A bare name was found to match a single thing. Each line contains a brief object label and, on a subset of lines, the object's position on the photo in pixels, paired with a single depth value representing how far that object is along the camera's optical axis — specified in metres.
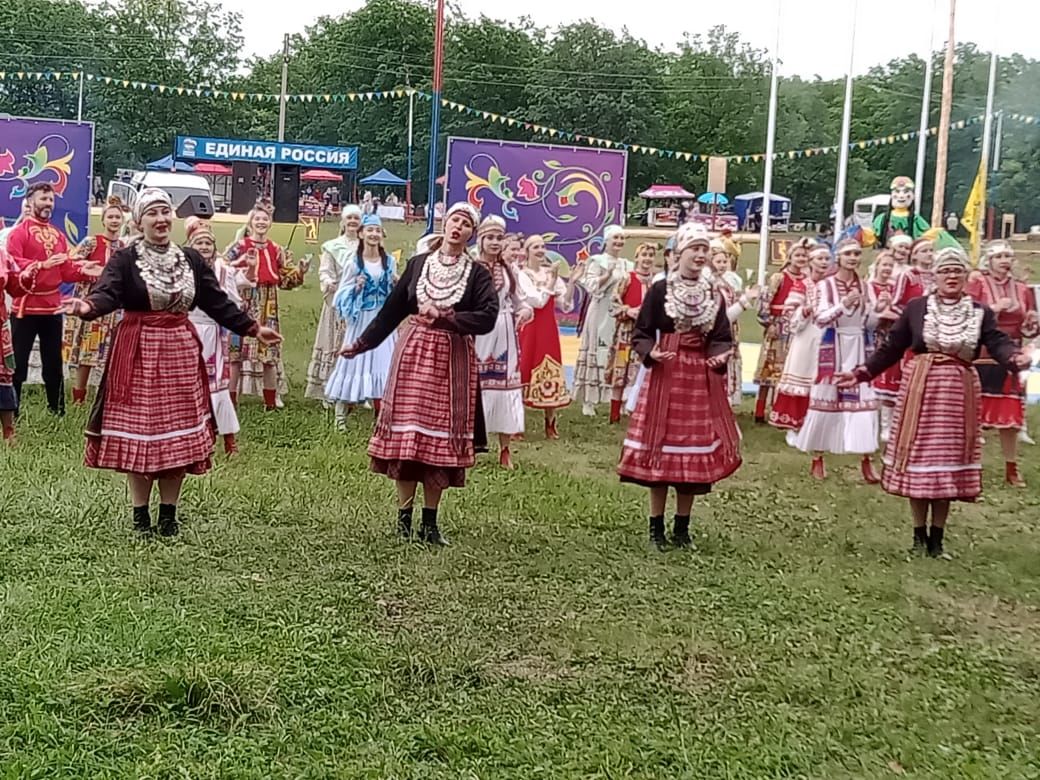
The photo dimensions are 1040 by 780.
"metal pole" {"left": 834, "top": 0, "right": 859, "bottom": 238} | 19.67
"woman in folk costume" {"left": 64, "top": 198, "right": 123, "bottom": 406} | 9.83
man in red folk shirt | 9.19
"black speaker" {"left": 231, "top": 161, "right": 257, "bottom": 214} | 36.91
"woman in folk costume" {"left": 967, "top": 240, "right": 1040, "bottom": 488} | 8.48
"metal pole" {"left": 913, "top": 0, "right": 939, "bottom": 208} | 21.50
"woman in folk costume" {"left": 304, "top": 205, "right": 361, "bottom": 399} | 9.80
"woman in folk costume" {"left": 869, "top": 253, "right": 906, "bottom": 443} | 8.61
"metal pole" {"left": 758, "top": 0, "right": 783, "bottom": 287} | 19.48
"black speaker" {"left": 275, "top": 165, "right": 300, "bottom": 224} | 34.97
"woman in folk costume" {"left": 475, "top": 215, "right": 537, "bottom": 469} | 8.52
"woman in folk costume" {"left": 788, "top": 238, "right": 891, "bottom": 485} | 8.38
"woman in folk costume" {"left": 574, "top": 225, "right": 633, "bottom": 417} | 10.73
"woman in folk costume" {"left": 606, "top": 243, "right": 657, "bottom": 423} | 10.53
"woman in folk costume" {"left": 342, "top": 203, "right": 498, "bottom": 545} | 6.15
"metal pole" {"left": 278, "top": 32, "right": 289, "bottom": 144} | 38.57
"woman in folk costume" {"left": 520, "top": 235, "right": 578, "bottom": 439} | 9.87
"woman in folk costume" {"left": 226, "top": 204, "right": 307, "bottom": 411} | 9.99
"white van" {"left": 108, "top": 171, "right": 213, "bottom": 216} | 31.31
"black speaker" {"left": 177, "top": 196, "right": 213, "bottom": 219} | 31.96
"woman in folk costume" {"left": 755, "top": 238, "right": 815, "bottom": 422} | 10.08
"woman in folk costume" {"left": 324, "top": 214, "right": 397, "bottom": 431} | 9.43
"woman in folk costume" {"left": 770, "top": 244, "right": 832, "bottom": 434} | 8.79
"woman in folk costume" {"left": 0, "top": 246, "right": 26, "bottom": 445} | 7.79
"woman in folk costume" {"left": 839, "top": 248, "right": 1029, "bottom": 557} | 6.25
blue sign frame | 31.80
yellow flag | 19.38
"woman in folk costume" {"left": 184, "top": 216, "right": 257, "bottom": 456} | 8.24
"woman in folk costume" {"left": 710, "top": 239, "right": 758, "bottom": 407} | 7.41
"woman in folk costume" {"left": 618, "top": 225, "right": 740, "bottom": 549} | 6.18
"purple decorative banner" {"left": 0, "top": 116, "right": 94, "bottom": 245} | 11.02
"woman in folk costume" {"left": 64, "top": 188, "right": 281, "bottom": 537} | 5.77
